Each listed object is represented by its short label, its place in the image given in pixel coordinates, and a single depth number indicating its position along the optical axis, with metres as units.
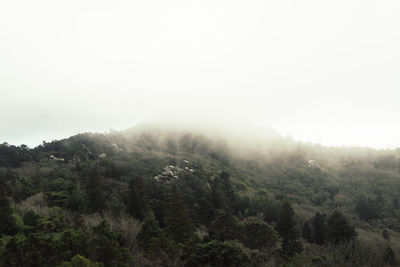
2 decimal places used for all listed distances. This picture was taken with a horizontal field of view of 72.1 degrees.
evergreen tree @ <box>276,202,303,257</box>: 41.00
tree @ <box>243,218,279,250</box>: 43.66
